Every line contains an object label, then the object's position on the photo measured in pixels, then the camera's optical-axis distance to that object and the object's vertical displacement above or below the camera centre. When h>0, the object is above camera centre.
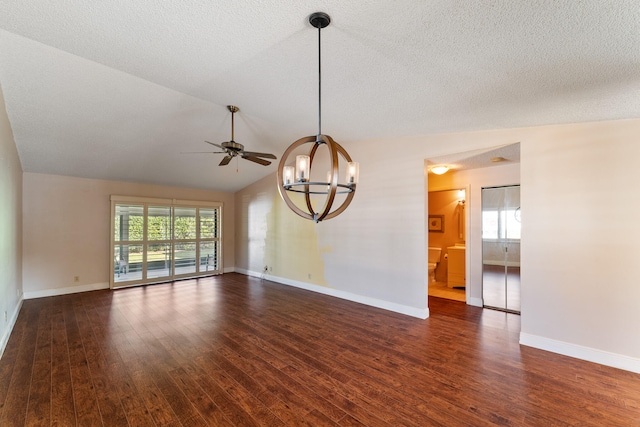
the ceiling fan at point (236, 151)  3.80 +0.97
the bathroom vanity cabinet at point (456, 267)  5.84 -1.02
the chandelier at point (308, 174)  1.99 +0.37
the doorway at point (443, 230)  6.55 -0.28
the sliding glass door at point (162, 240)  6.34 -0.47
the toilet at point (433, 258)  6.67 -0.96
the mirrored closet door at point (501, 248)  4.51 -0.48
